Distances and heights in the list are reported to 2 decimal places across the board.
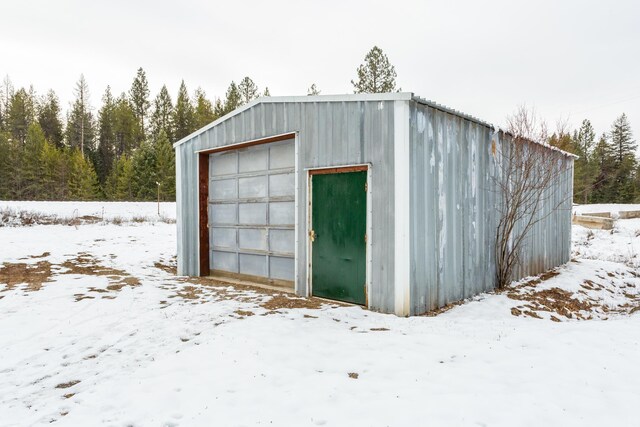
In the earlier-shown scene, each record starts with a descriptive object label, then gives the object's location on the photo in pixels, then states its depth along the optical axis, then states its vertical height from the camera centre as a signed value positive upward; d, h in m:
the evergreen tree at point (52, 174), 30.98 +2.67
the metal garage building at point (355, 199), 4.97 +0.07
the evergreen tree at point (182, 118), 40.41 +9.75
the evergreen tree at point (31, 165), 30.00 +3.45
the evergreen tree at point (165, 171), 30.16 +2.85
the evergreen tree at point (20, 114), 37.97 +9.77
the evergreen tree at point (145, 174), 30.18 +2.58
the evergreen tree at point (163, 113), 40.62 +10.43
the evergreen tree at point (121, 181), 31.56 +2.12
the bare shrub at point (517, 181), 6.84 +0.44
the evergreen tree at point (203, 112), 40.31 +10.56
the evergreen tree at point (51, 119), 39.59 +9.53
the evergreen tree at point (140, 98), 41.75 +12.52
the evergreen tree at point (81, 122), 39.97 +9.35
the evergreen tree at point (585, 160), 40.00 +5.14
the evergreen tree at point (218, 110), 39.88 +10.69
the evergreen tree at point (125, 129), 40.03 +8.43
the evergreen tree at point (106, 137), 39.55 +7.64
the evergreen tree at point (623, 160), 39.66 +5.06
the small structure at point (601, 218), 16.30 -0.78
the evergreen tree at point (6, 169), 29.48 +3.00
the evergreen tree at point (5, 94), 41.05 +12.94
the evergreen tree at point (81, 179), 31.14 +2.27
